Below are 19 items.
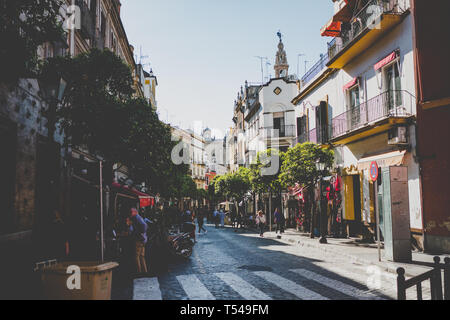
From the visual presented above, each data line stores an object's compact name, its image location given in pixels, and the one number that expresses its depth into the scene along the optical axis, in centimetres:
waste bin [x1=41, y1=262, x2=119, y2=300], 549
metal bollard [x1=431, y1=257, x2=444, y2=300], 464
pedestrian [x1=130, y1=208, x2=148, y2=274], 986
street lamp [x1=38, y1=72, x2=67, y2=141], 907
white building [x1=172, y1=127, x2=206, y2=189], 8225
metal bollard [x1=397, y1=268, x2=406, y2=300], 416
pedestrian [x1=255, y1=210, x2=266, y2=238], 2302
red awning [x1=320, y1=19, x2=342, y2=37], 2095
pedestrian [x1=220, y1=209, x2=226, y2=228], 3571
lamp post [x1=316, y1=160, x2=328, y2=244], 1722
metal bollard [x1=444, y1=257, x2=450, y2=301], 448
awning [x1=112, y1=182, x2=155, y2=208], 1753
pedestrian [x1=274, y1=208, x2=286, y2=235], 2429
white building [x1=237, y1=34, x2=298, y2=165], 3759
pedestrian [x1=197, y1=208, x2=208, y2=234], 2713
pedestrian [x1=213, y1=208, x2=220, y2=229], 3597
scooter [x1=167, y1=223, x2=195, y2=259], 1242
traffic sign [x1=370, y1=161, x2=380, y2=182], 1142
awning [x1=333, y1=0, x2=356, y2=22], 1908
